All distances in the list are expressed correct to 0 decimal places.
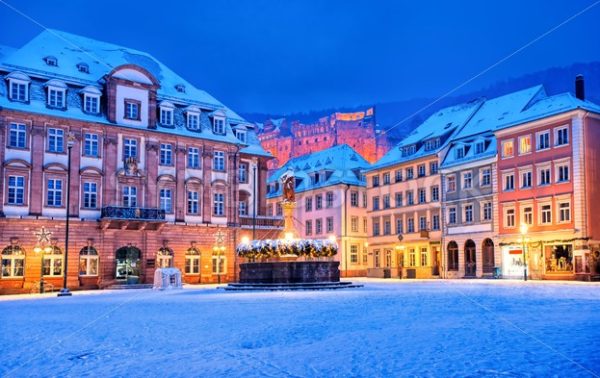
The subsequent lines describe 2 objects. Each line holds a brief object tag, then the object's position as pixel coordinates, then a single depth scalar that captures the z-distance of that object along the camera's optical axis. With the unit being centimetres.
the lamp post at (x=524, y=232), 4742
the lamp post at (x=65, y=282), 3457
